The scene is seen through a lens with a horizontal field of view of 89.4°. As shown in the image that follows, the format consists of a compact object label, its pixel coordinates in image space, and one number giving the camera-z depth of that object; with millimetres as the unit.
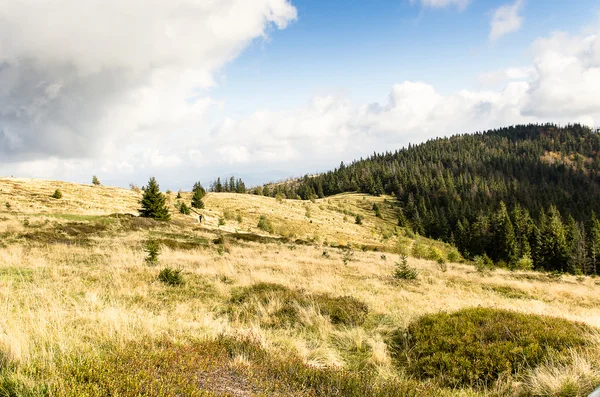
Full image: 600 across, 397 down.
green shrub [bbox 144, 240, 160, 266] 13703
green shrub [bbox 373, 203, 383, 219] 123212
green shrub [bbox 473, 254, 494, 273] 25481
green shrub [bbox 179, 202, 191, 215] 55938
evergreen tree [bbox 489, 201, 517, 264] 78625
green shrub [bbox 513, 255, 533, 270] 54822
